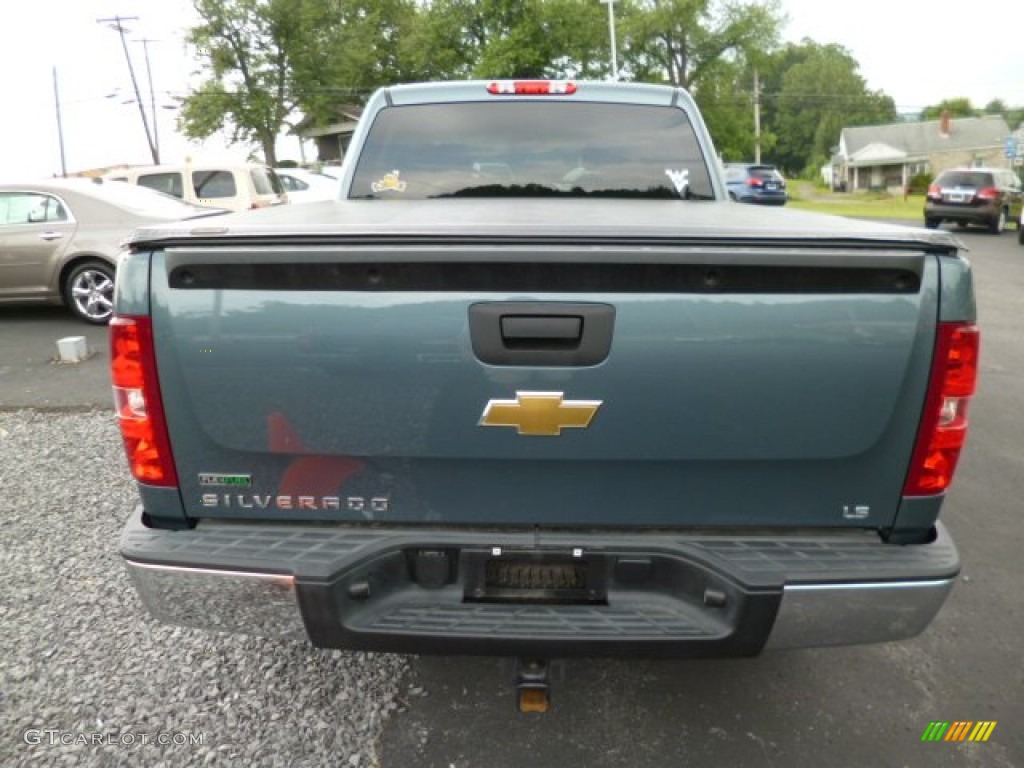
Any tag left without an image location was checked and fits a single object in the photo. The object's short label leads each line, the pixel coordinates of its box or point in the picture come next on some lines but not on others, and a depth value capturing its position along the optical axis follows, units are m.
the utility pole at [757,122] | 53.75
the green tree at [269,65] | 38.03
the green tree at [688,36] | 45.88
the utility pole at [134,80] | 42.03
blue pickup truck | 1.88
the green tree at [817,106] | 96.94
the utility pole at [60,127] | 49.50
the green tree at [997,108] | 106.19
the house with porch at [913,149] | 75.38
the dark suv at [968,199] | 21.09
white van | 12.57
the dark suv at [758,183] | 27.74
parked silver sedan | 8.66
